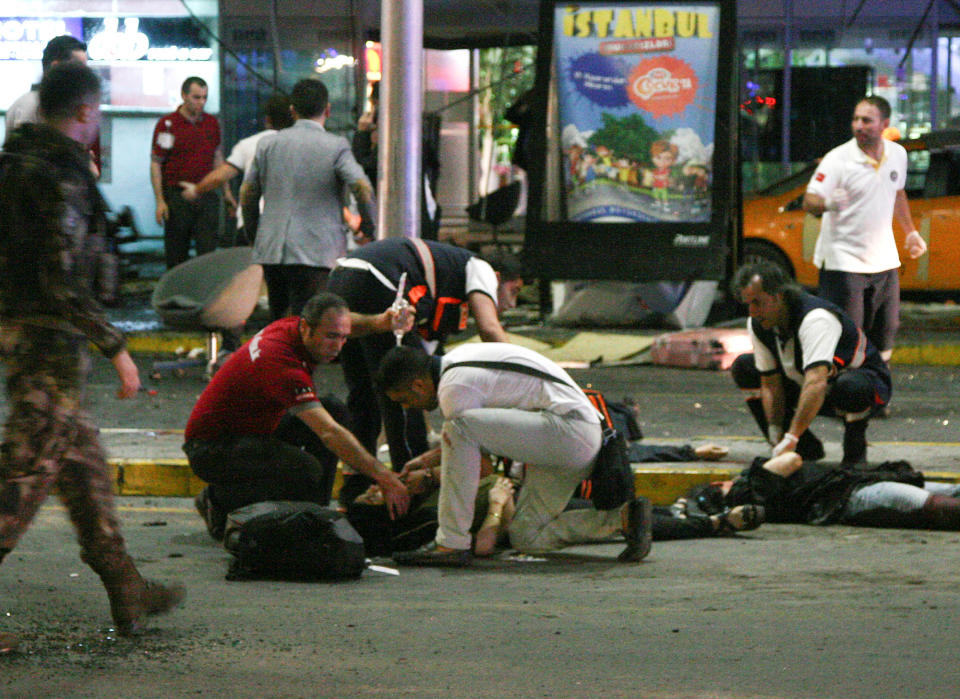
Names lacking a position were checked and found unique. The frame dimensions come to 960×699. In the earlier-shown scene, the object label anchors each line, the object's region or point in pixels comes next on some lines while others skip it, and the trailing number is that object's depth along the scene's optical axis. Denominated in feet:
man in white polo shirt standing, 58.65
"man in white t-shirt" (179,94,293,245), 59.26
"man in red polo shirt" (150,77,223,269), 77.97
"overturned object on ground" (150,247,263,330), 63.05
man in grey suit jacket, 53.83
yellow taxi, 89.45
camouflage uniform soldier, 28.17
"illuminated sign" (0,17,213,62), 115.44
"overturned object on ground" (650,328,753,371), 74.79
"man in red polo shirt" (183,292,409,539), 39.42
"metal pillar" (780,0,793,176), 98.07
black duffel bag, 36.73
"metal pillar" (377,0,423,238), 50.85
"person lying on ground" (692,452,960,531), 43.27
